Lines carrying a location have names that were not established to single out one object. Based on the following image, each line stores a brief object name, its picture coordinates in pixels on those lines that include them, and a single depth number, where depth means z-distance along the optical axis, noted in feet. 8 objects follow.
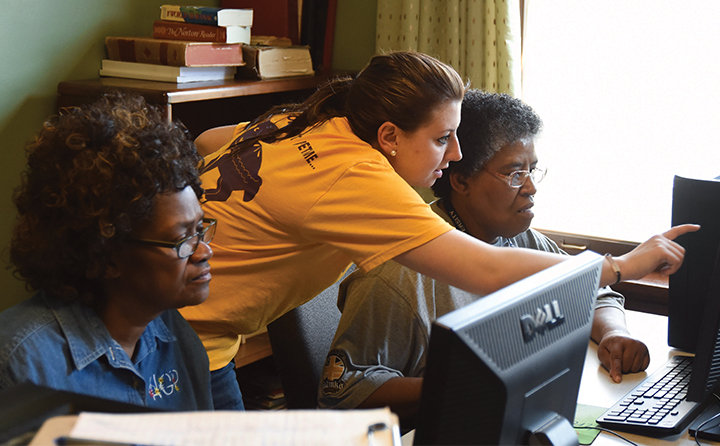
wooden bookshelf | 6.06
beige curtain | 7.27
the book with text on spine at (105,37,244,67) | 6.27
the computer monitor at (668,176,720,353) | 4.26
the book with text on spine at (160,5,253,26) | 6.60
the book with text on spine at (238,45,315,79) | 6.92
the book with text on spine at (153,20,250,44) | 6.64
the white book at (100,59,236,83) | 6.30
